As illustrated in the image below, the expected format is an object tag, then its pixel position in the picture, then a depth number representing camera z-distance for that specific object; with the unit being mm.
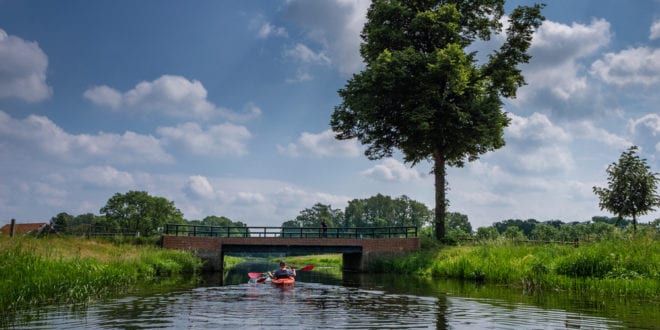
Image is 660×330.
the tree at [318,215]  182625
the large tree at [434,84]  33719
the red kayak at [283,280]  22344
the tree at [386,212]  155250
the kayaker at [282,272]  22734
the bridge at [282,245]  35500
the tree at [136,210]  101062
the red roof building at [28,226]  77750
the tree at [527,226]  193225
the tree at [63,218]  148625
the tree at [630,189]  39062
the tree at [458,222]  160250
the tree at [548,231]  112688
